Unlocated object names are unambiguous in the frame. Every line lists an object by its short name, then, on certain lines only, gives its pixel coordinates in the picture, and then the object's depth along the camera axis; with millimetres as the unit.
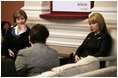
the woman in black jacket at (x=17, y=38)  5073
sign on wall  5362
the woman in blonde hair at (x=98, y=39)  4309
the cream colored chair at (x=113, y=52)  4321
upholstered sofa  2903
